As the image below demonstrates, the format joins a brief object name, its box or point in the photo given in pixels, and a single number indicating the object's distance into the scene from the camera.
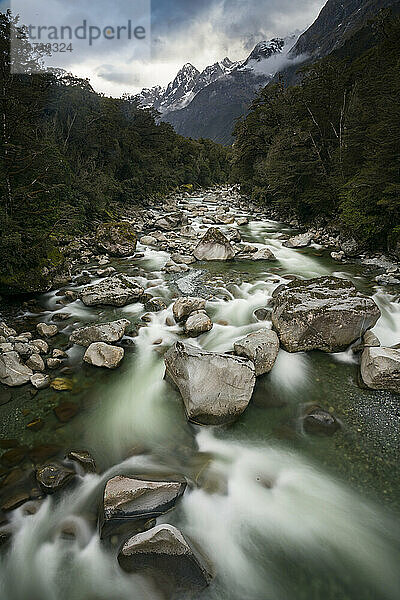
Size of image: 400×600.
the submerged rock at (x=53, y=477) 3.32
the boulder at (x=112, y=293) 7.80
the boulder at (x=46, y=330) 6.31
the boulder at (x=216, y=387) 4.15
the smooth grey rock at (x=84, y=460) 3.63
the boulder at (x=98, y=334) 5.98
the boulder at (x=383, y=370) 4.49
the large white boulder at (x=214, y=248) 11.85
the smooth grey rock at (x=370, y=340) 5.32
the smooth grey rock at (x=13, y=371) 4.81
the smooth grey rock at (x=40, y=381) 4.82
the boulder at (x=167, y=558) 2.59
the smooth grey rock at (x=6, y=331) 5.90
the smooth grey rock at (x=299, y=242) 13.86
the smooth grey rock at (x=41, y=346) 5.68
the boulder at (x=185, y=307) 6.98
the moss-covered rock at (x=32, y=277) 7.00
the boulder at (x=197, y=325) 6.45
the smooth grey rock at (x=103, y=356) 5.46
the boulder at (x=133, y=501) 2.96
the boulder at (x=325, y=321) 5.49
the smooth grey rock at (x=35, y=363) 5.16
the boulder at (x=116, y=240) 12.80
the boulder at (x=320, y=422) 4.11
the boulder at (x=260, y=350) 5.02
